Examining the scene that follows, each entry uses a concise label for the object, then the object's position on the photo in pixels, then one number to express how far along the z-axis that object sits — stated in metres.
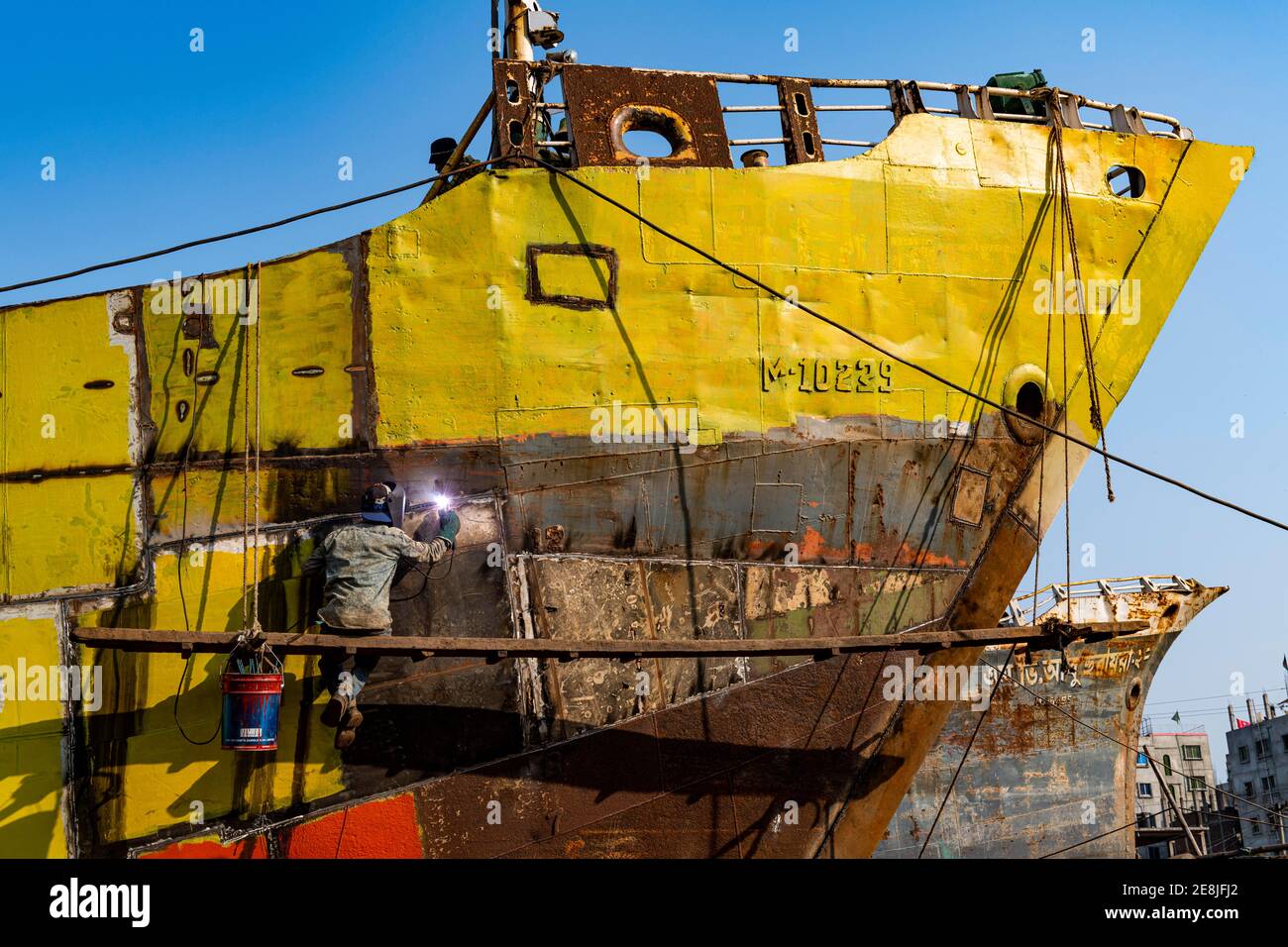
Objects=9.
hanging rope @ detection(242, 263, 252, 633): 7.20
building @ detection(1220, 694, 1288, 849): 62.06
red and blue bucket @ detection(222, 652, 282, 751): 6.30
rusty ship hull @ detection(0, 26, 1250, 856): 7.17
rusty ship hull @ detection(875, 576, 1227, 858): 17.52
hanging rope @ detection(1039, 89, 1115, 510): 8.68
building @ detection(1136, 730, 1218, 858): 68.25
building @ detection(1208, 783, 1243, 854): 45.05
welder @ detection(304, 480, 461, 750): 6.80
